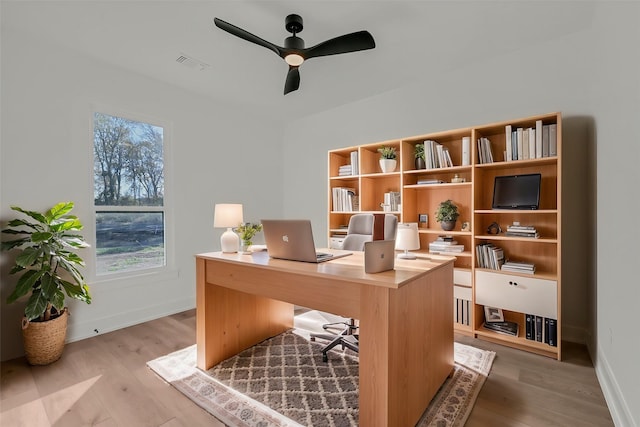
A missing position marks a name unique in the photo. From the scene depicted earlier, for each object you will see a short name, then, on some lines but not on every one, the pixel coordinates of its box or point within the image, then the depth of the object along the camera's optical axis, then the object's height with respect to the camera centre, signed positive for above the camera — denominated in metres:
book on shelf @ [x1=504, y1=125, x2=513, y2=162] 2.60 +0.56
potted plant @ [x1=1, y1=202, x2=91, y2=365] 2.21 -0.50
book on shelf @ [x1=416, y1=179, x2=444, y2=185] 3.07 +0.29
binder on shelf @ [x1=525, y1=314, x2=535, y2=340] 2.47 -0.96
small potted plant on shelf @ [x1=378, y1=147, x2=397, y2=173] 3.36 +0.55
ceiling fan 2.01 +1.14
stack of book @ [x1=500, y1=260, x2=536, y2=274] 2.50 -0.49
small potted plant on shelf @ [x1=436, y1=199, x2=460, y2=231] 2.98 -0.06
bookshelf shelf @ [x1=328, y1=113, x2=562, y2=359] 2.42 +0.03
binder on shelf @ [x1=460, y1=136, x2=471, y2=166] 2.82 +0.54
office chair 2.05 -0.25
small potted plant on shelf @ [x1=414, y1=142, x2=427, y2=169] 3.20 +0.55
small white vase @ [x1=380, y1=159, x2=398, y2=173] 3.36 +0.50
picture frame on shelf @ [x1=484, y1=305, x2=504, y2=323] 2.75 -0.96
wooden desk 1.40 -0.55
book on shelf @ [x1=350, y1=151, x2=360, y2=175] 3.63 +0.57
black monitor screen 2.54 +0.15
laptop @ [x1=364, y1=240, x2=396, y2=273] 1.51 -0.24
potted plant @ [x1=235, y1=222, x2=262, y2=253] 2.35 -0.16
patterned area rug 1.68 -1.13
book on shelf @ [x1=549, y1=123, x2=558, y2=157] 2.39 +0.54
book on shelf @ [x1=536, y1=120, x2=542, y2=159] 2.44 +0.56
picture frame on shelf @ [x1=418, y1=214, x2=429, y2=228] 3.32 -0.12
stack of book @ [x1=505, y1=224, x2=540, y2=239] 2.51 -0.19
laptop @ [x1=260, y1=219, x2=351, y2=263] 1.82 -0.19
